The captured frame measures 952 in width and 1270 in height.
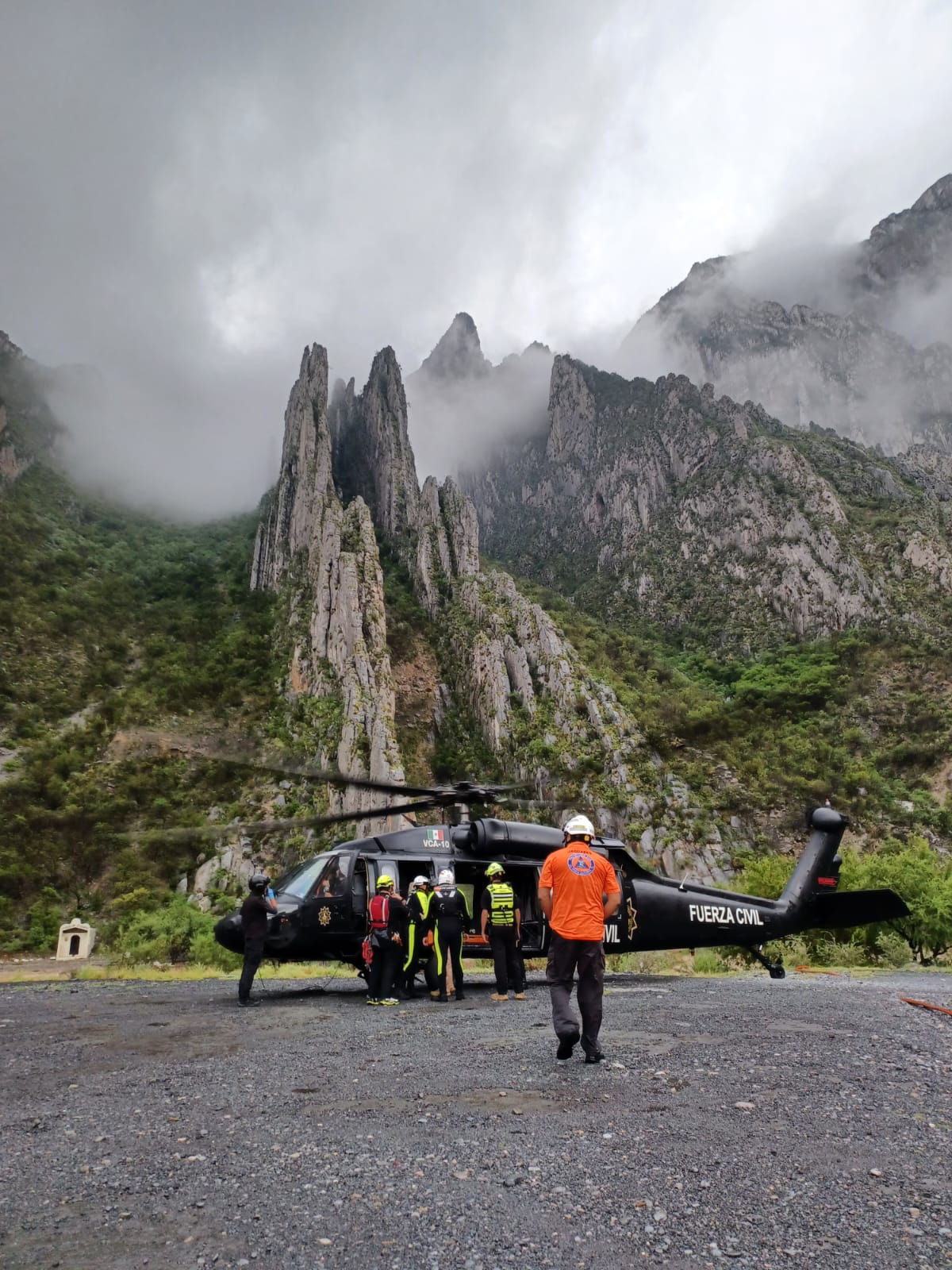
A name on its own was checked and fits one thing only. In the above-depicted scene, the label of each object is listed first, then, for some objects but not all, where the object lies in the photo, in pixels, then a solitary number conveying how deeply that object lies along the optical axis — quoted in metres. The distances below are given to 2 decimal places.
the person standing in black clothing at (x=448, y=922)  8.90
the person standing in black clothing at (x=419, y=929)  9.02
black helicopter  9.87
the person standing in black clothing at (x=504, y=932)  8.59
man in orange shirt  4.82
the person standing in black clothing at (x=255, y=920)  8.99
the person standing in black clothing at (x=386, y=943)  8.96
